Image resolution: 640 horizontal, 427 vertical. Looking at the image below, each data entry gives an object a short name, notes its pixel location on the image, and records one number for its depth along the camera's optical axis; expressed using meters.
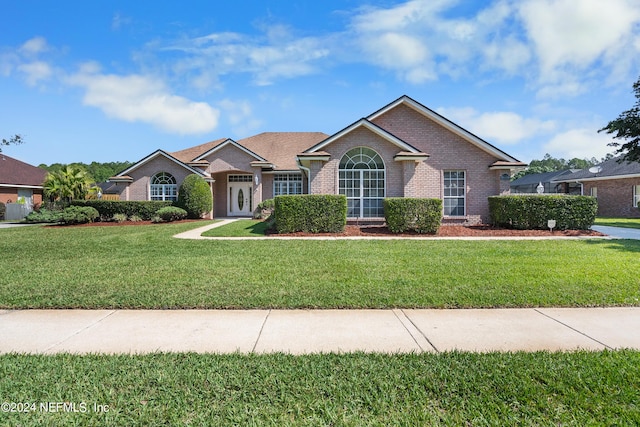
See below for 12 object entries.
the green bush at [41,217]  22.27
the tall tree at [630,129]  21.91
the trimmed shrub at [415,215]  14.18
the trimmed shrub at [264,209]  22.14
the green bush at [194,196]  21.77
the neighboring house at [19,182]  28.88
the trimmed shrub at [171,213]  20.14
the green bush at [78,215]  19.19
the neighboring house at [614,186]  27.56
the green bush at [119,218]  20.59
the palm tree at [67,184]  24.27
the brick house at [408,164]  16.42
